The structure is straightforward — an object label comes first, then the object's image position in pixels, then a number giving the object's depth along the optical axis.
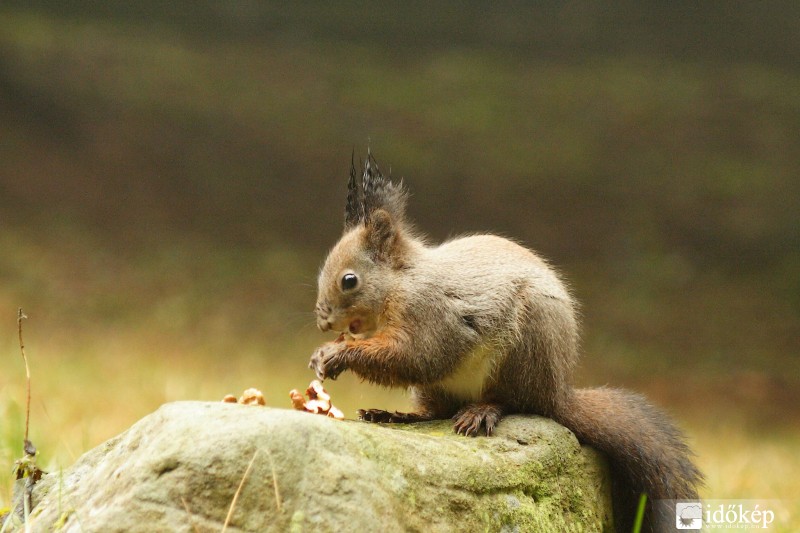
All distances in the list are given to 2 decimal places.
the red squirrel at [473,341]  5.64
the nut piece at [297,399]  5.49
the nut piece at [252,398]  5.23
